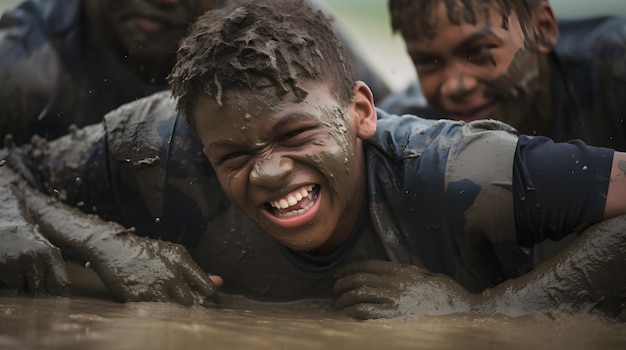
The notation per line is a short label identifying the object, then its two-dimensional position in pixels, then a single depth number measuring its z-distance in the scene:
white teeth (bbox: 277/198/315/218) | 5.83
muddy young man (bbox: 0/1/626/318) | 5.64
